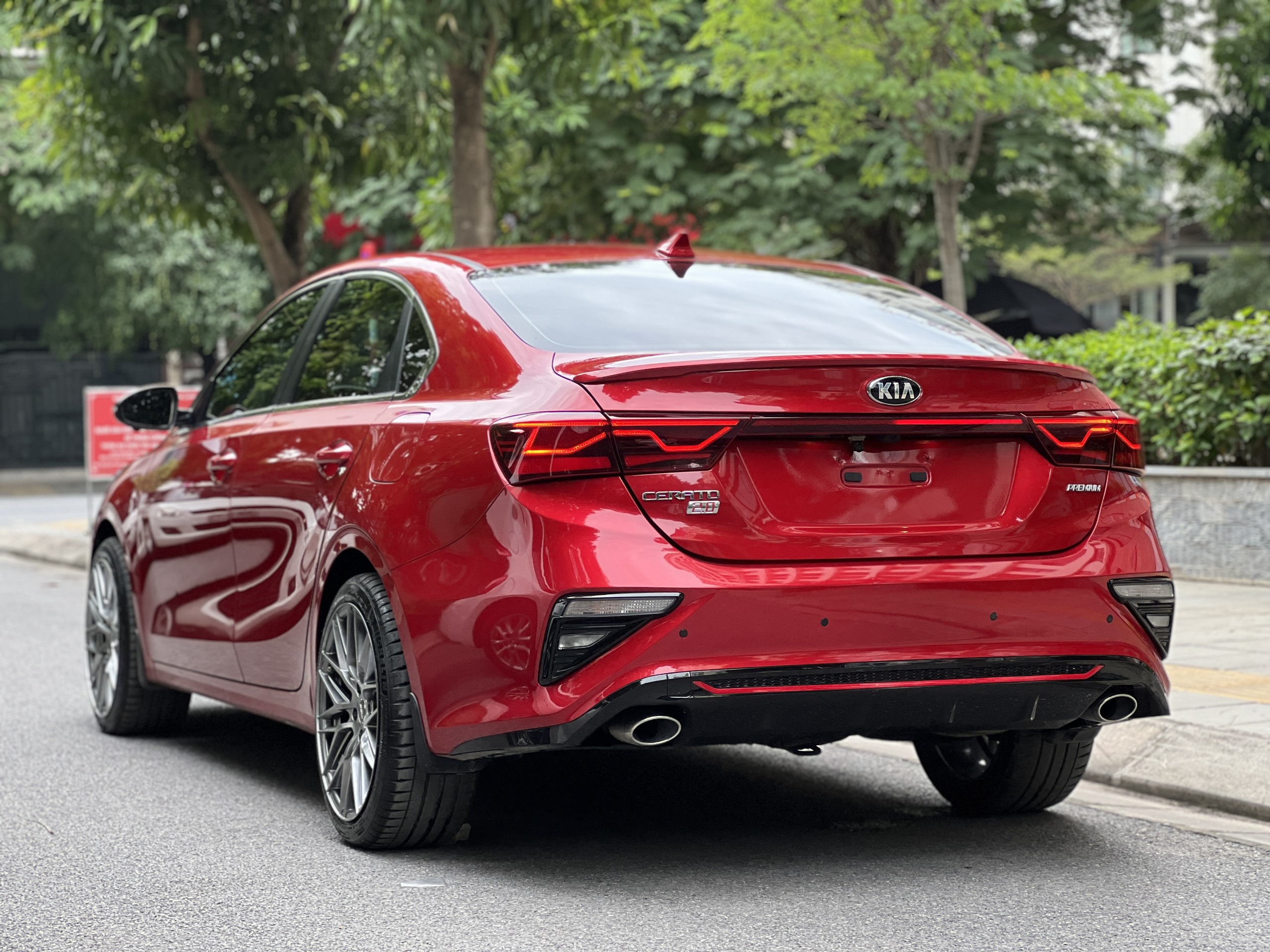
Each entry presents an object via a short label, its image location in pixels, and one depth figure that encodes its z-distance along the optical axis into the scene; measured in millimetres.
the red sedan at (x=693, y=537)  4203
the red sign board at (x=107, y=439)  18016
